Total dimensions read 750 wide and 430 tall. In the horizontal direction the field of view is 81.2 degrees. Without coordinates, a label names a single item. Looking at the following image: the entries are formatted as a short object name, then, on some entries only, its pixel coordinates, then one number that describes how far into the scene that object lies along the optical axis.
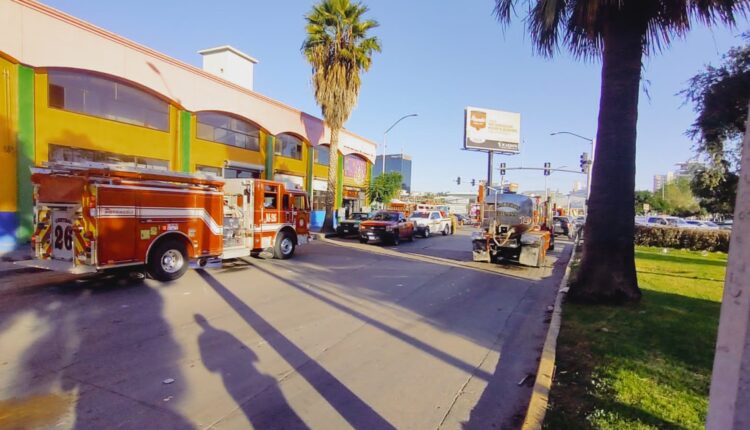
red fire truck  8.84
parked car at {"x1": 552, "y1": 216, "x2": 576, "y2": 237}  32.03
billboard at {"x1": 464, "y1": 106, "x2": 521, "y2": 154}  54.72
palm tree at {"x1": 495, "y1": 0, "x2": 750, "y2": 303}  8.29
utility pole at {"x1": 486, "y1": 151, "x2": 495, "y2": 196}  56.19
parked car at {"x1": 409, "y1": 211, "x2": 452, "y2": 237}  26.52
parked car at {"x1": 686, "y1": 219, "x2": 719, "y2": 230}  44.47
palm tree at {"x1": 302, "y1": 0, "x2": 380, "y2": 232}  23.73
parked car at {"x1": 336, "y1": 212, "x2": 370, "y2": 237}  24.14
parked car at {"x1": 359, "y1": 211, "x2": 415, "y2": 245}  20.75
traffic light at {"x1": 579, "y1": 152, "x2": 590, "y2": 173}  28.69
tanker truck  14.54
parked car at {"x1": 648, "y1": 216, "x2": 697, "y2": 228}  44.53
